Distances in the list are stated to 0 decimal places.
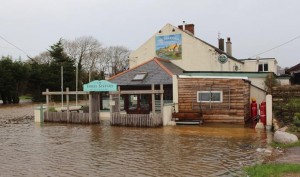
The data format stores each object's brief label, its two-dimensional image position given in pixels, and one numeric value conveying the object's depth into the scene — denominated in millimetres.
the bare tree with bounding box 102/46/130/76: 76062
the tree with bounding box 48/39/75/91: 58625
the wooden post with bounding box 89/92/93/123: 23156
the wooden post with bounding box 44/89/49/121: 24561
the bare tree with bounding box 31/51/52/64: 72100
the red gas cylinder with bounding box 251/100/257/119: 23812
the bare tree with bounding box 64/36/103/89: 69562
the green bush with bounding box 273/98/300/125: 18562
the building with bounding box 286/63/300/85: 37656
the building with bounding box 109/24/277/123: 22609
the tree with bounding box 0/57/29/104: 52000
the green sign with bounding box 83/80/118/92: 22484
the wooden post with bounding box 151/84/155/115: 21005
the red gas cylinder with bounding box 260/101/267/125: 20311
